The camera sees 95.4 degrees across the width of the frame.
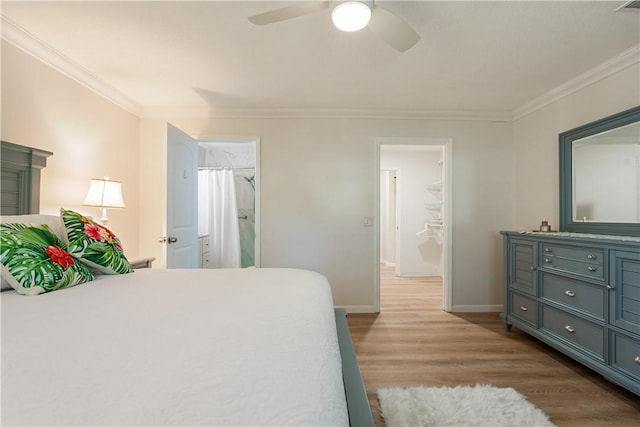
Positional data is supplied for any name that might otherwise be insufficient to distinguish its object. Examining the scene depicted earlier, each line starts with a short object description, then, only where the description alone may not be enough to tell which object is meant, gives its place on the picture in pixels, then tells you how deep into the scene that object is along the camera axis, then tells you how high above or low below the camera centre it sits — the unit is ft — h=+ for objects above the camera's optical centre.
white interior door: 8.54 +0.45
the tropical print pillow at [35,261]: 3.91 -0.67
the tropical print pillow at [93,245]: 4.87 -0.55
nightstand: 6.88 -1.19
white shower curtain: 15.94 -0.06
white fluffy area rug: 5.08 -3.55
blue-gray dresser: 5.68 -1.88
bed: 1.59 -1.04
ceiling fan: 4.60 +3.29
